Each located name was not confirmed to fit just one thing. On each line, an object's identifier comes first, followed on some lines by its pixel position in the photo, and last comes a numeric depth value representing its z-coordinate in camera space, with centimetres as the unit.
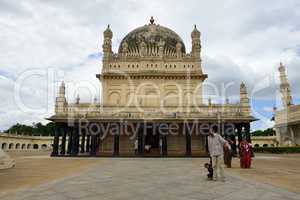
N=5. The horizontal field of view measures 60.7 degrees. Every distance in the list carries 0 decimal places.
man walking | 877
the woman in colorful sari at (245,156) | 1377
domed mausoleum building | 2488
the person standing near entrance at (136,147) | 2821
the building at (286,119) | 4531
